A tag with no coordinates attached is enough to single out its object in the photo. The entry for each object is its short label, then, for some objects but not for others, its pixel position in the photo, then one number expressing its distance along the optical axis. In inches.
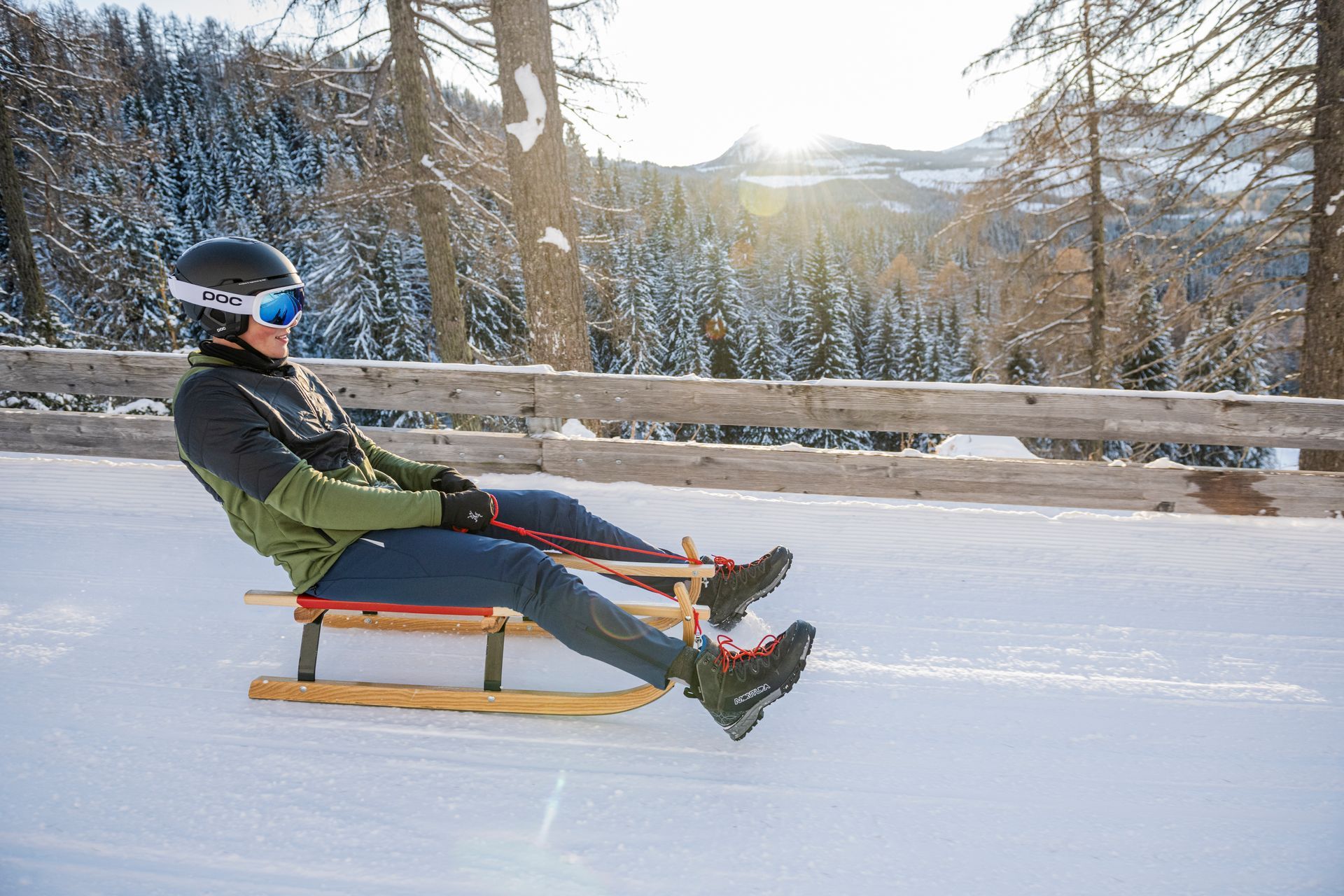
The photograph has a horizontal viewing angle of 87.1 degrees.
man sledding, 85.7
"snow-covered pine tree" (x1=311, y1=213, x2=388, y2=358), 856.9
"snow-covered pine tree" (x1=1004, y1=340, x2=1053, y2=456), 457.2
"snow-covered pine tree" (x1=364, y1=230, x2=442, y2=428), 901.8
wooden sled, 91.0
